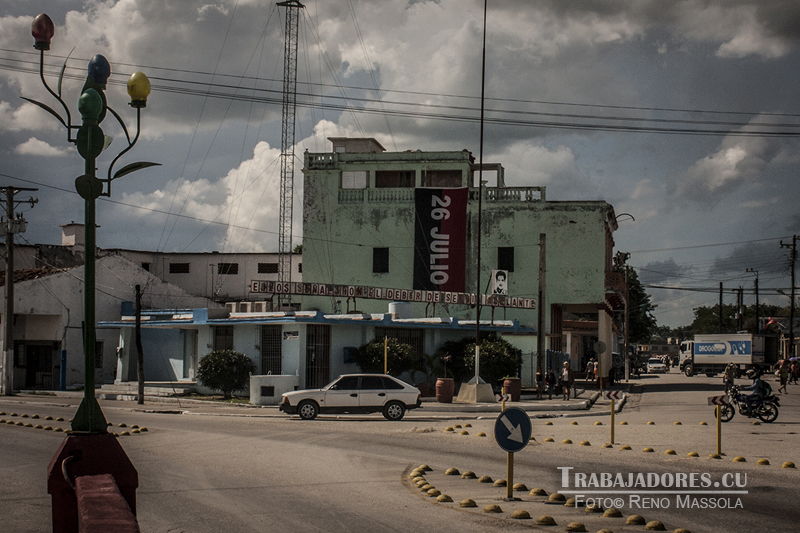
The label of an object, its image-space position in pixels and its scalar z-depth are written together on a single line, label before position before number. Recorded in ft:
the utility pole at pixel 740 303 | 312.91
